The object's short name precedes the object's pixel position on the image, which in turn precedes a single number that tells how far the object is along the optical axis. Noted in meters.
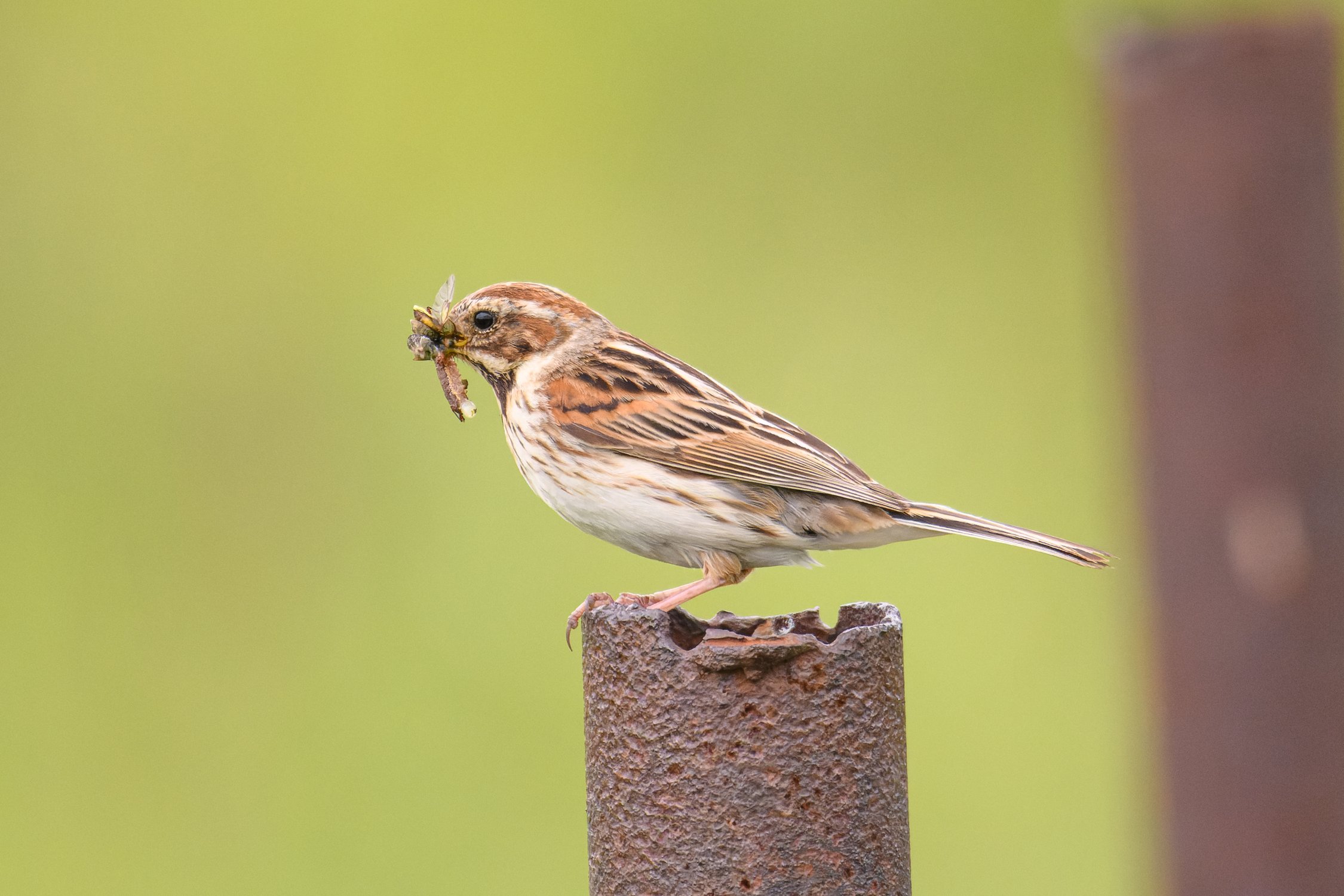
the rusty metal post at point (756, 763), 7.10
